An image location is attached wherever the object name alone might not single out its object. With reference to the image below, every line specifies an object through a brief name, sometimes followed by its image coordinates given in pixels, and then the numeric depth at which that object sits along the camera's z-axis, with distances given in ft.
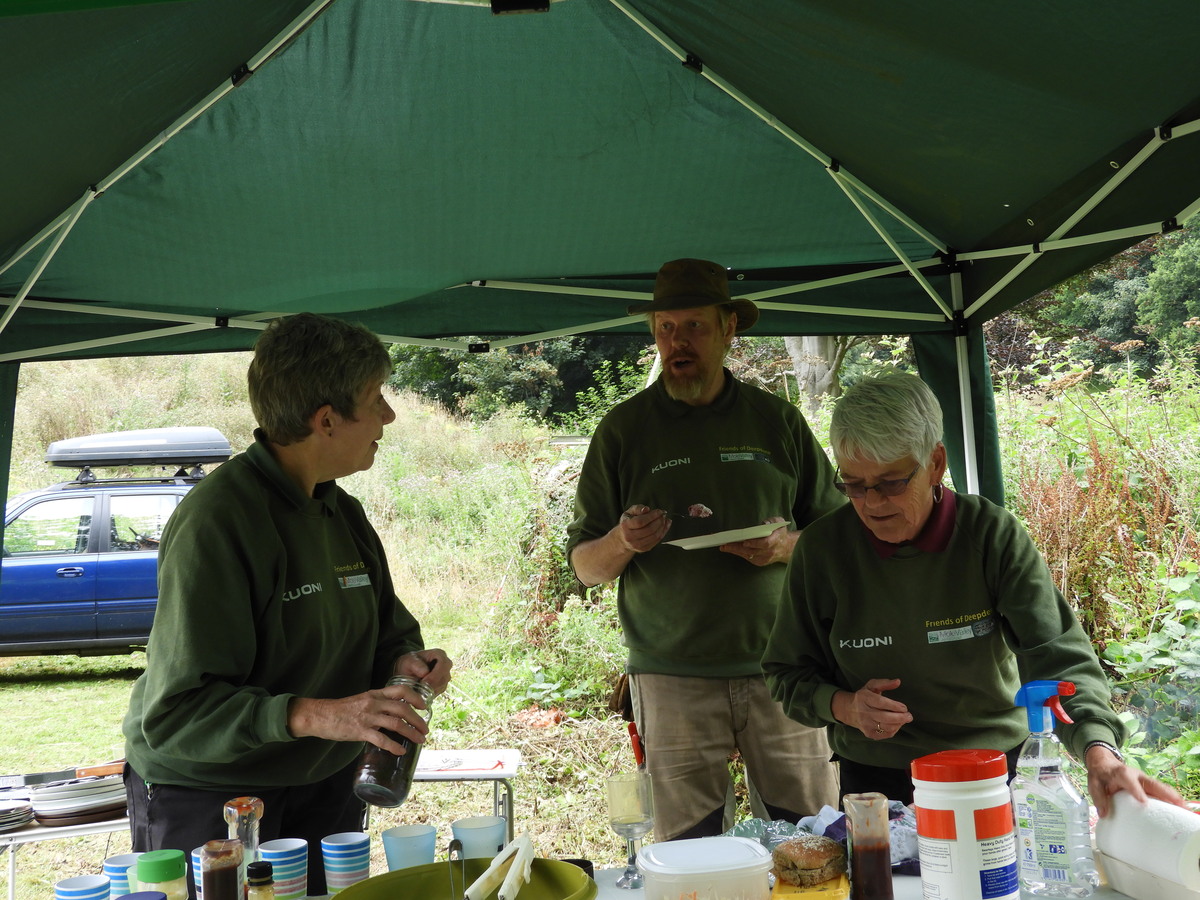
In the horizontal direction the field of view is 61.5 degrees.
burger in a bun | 4.84
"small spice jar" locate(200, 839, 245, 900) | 4.53
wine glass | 5.34
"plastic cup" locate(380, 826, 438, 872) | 5.15
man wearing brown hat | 9.41
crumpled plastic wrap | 5.20
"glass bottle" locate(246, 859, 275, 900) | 4.42
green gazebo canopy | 7.43
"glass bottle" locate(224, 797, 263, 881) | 4.88
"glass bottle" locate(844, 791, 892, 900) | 4.68
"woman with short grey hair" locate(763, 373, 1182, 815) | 6.46
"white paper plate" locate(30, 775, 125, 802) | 11.47
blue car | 28.58
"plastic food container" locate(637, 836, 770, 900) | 4.35
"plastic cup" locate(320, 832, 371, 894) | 5.09
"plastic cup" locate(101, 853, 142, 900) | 4.87
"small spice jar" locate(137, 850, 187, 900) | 4.73
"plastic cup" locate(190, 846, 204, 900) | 4.95
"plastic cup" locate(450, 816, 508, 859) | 5.02
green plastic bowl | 4.82
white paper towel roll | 4.35
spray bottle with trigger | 4.73
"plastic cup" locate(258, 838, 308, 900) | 5.01
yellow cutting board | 4.72
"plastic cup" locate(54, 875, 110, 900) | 4.54
